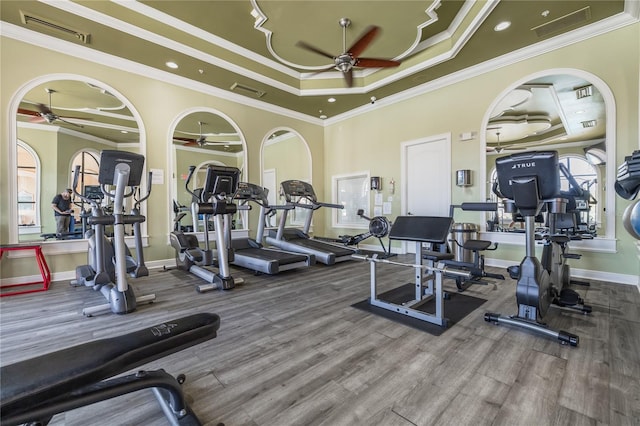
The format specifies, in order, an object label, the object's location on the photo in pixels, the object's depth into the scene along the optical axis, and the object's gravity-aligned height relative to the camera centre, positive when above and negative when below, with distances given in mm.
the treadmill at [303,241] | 4938 -628
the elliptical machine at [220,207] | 3633 +44
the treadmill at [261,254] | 4156 -748
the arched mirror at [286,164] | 8133 +1510
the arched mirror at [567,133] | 3859 +1258
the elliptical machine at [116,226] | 2828 -170
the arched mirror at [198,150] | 5461 +1390
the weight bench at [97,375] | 815 -572
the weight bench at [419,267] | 2449 -535
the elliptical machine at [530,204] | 2199 +57
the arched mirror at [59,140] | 3994 +1195
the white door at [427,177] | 5523 +740
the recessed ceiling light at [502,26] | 3877 +2704
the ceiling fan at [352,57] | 3971 +2363
